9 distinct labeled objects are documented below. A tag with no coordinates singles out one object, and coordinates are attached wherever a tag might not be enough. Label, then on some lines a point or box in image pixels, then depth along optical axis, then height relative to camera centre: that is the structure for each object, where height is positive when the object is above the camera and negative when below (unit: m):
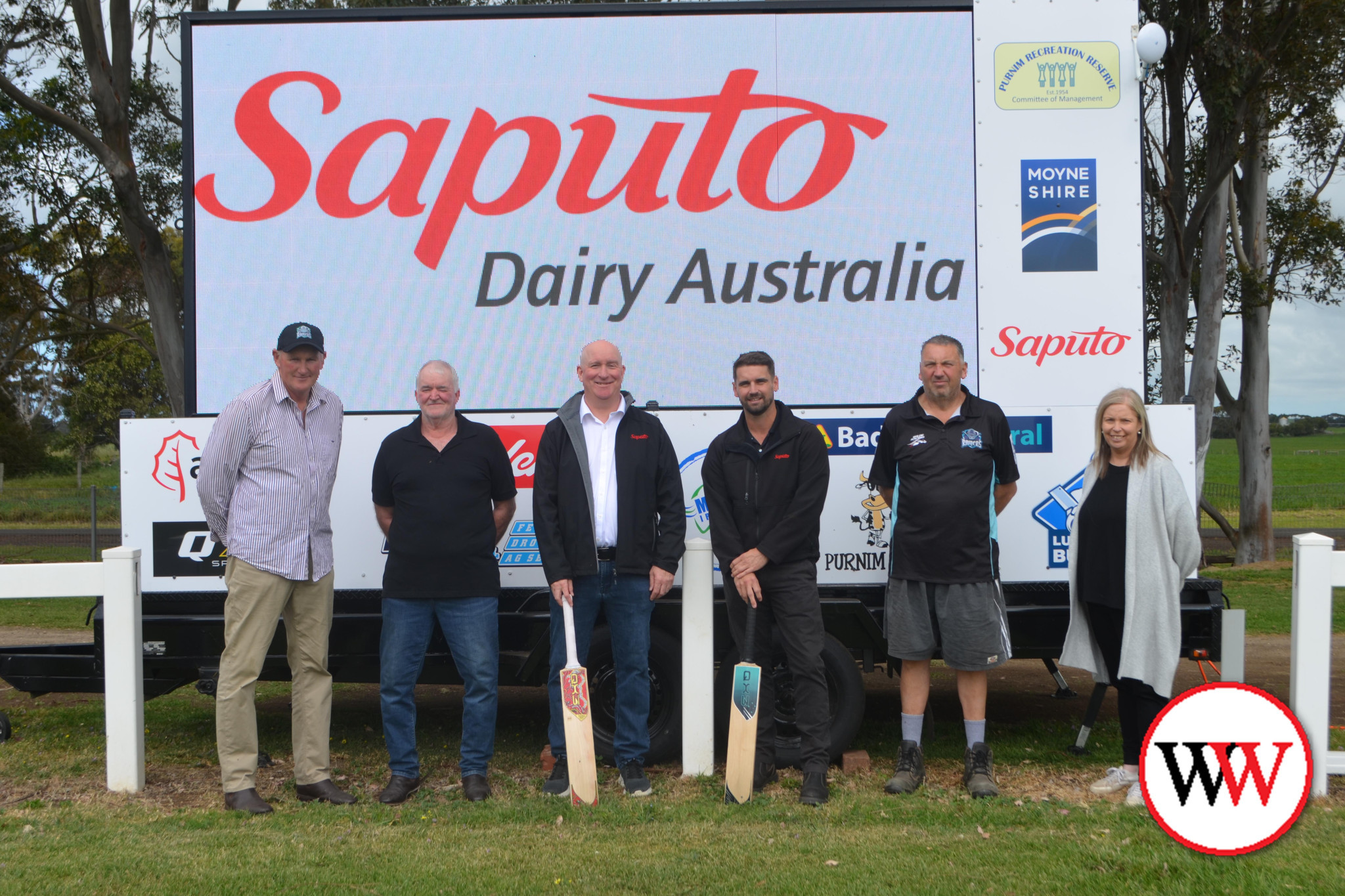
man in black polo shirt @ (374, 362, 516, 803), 4.34 -0.47
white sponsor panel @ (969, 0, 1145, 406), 4.77 +1.07
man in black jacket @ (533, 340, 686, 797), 4.34 -0.34
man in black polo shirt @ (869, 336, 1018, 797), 4.31 -0.39
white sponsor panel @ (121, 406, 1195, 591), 4.78 -0.25
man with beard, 4.29 -0.34
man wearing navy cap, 4.26 -0.34
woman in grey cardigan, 4.21 -0.50
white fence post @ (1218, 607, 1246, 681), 4.46 -0.92
